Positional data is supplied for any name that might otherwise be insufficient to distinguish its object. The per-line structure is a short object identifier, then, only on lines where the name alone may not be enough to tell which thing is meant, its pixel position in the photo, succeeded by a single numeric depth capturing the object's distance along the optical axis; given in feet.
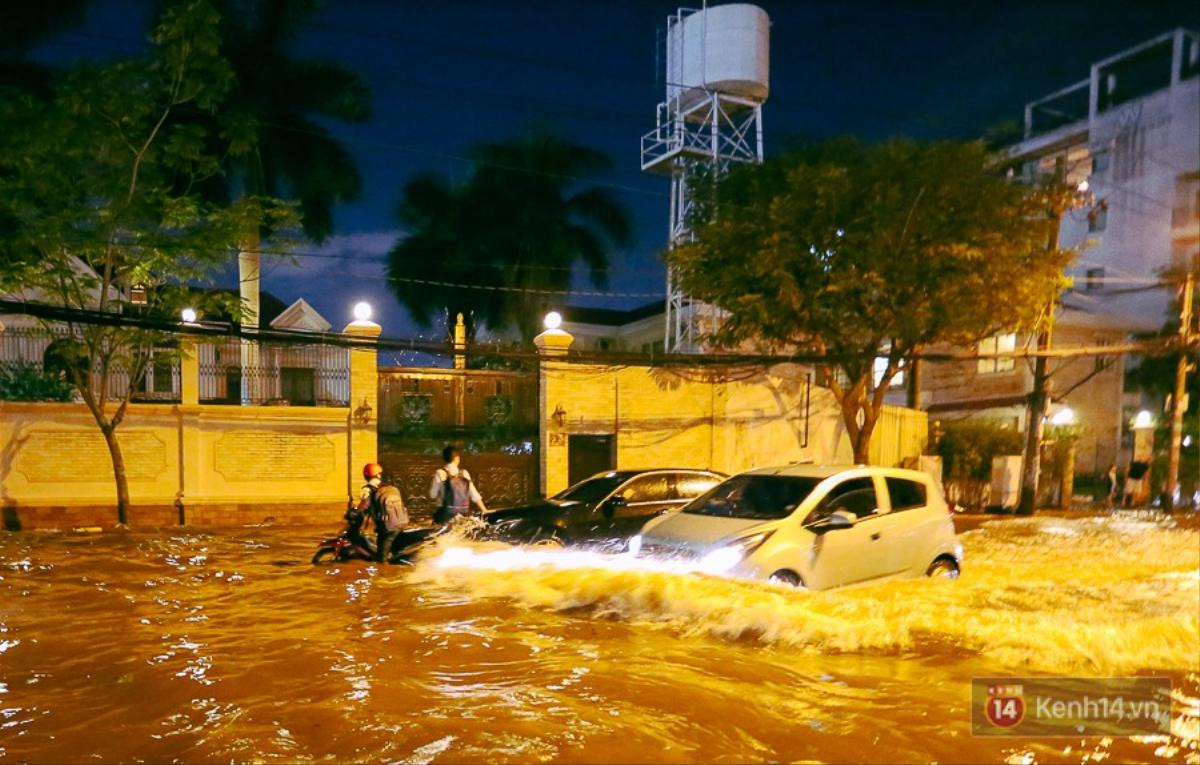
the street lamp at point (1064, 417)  75.97
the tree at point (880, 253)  46.96
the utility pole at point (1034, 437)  59.21
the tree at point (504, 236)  86.94
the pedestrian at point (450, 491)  34.88
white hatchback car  25.04
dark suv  34.88
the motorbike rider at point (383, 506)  32.73
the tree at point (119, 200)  38.63
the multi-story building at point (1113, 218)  85.35
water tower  86.58
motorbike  33.71
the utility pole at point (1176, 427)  61.62
